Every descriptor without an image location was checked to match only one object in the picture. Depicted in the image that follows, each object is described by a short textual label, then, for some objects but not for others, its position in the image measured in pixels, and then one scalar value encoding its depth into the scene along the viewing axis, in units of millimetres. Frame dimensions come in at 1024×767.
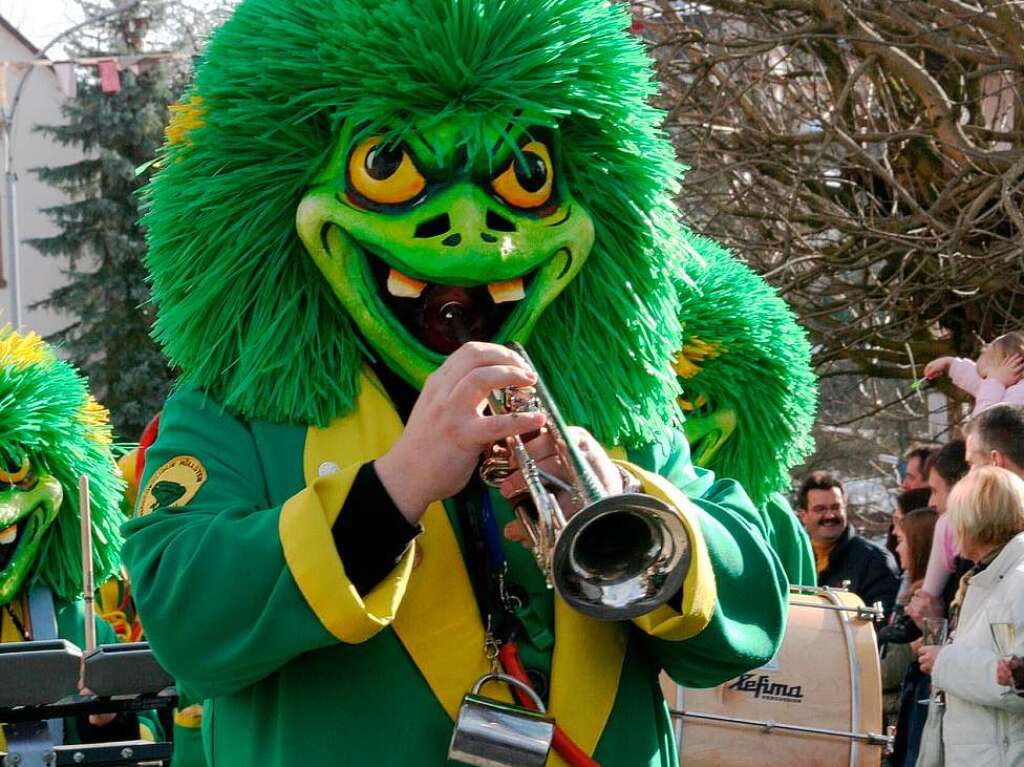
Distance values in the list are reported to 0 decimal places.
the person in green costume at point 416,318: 2268
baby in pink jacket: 6348
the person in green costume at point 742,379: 4664
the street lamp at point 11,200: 15352
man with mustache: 6738
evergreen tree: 21062
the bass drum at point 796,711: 4664
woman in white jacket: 4352
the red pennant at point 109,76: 15407
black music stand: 4242
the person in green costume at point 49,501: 5145
